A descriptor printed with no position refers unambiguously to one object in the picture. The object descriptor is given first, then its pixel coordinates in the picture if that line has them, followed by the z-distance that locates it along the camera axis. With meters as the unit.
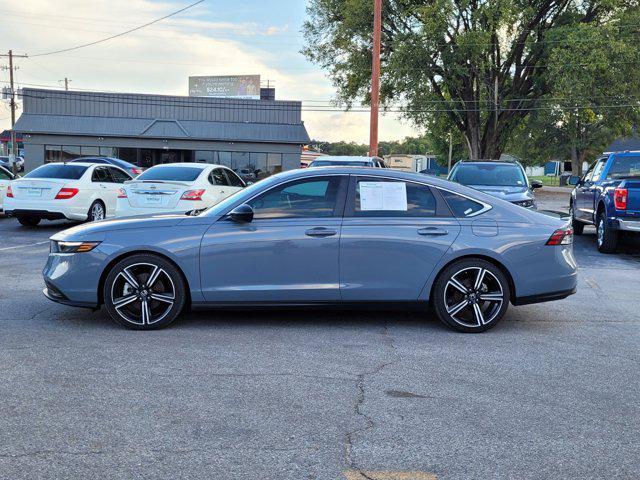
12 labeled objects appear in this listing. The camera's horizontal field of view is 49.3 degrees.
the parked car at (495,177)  13.70
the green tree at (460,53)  34.16
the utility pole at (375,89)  21.22
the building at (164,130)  48.94
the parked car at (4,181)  17.55
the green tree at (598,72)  31.67
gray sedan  6.35
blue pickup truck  12.33
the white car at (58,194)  15.30
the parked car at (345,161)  15.84
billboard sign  72.69
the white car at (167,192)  13.09
